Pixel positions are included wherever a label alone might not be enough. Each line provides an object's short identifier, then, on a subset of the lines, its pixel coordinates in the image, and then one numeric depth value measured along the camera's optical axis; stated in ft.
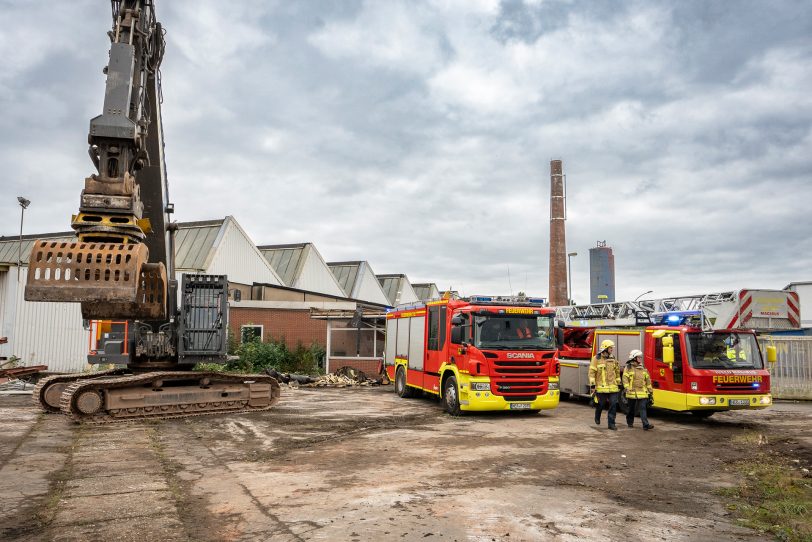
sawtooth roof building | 81.92
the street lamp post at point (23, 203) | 87.20
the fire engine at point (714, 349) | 43.60
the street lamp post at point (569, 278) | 135.03
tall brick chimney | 140.56
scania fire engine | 45.14
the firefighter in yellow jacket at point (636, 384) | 42.37
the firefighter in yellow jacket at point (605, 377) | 42.42
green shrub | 82.07
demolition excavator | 23.41
